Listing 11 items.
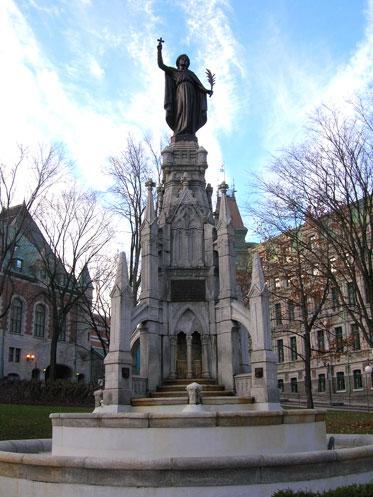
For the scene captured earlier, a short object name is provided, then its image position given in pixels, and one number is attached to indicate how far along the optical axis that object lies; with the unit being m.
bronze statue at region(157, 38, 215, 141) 17.38
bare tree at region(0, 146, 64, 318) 31.48
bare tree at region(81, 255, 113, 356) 36.09
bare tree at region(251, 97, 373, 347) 19.36
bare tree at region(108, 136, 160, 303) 32.27
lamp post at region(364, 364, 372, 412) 31.50
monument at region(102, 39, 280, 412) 13.42
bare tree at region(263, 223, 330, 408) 28.67
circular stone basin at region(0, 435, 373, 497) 8.24
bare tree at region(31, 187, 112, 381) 35.28
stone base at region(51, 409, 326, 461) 10.34
